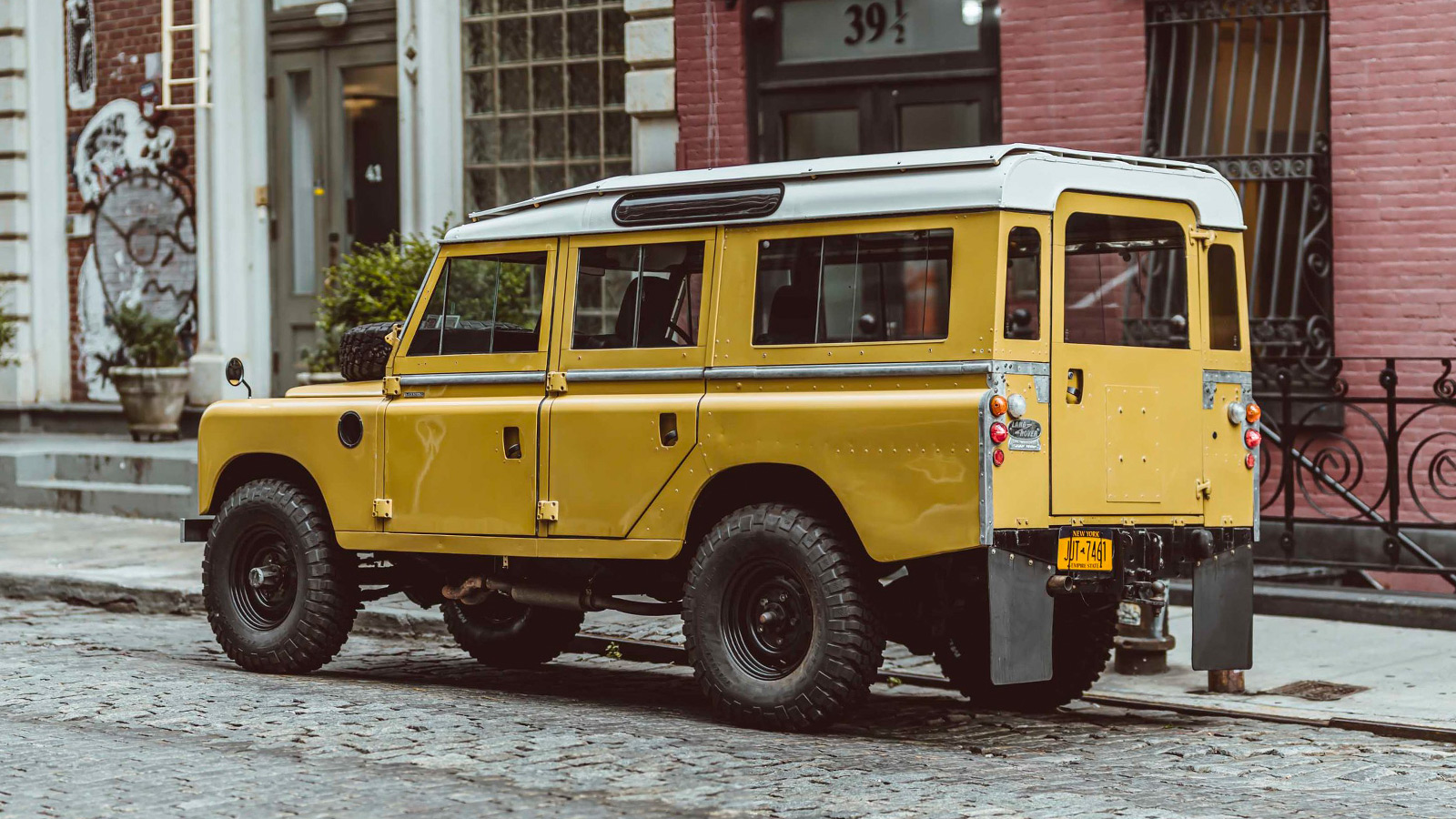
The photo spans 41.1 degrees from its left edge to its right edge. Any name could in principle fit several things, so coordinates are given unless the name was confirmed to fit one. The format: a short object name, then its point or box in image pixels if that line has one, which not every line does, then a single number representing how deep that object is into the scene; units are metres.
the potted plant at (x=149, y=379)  16.88
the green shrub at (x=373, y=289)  13.23
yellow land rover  7.08
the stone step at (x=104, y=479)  15.23
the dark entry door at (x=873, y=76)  13.54
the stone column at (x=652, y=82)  14.73
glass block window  15.51
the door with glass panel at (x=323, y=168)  17.00
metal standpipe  9.04
